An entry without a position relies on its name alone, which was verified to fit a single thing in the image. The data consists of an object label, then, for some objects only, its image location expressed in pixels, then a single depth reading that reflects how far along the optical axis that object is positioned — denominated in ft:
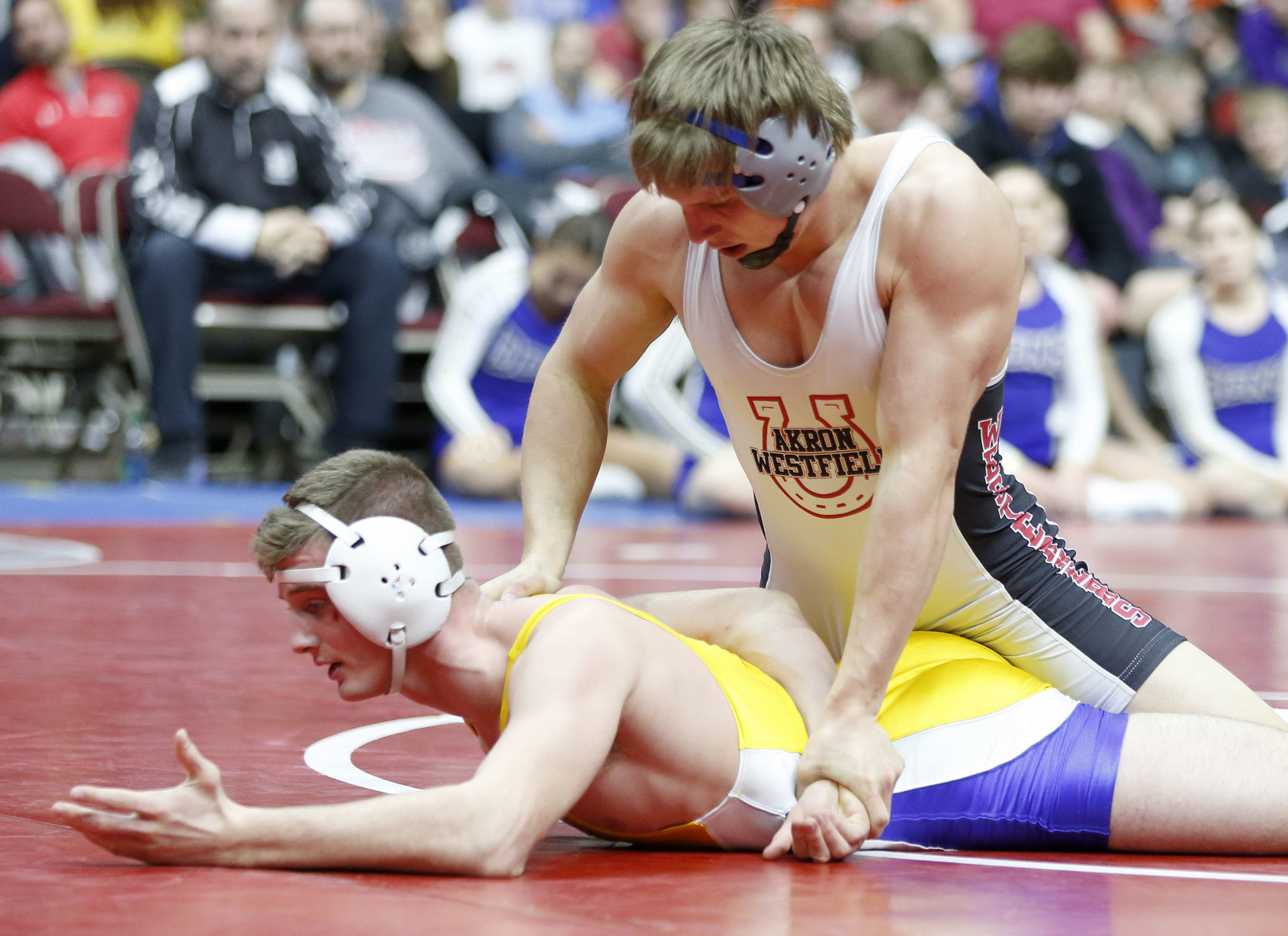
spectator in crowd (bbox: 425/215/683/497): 54.49
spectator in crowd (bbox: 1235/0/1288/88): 74.95
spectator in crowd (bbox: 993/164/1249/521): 50.19
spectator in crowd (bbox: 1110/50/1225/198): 68.18
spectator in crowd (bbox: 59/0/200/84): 61.62
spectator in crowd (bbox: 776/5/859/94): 61.62
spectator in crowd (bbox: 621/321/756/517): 51.70
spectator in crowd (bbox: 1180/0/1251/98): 76.64
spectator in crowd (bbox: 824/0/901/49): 69.10
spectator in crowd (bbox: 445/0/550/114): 68.08
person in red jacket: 57.47
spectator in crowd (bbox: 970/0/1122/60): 74.84
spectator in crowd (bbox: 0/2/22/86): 59.67
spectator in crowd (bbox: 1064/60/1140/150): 66.33
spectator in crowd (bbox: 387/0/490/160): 64.80
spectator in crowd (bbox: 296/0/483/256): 58.70
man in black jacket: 52.49
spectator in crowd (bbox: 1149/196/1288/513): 56.44
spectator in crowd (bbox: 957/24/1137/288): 55.21
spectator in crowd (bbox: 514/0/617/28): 72.18
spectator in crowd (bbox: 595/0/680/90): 69.00
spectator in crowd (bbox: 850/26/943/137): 52.16
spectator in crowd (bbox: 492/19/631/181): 64.54
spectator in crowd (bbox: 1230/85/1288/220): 66.13
